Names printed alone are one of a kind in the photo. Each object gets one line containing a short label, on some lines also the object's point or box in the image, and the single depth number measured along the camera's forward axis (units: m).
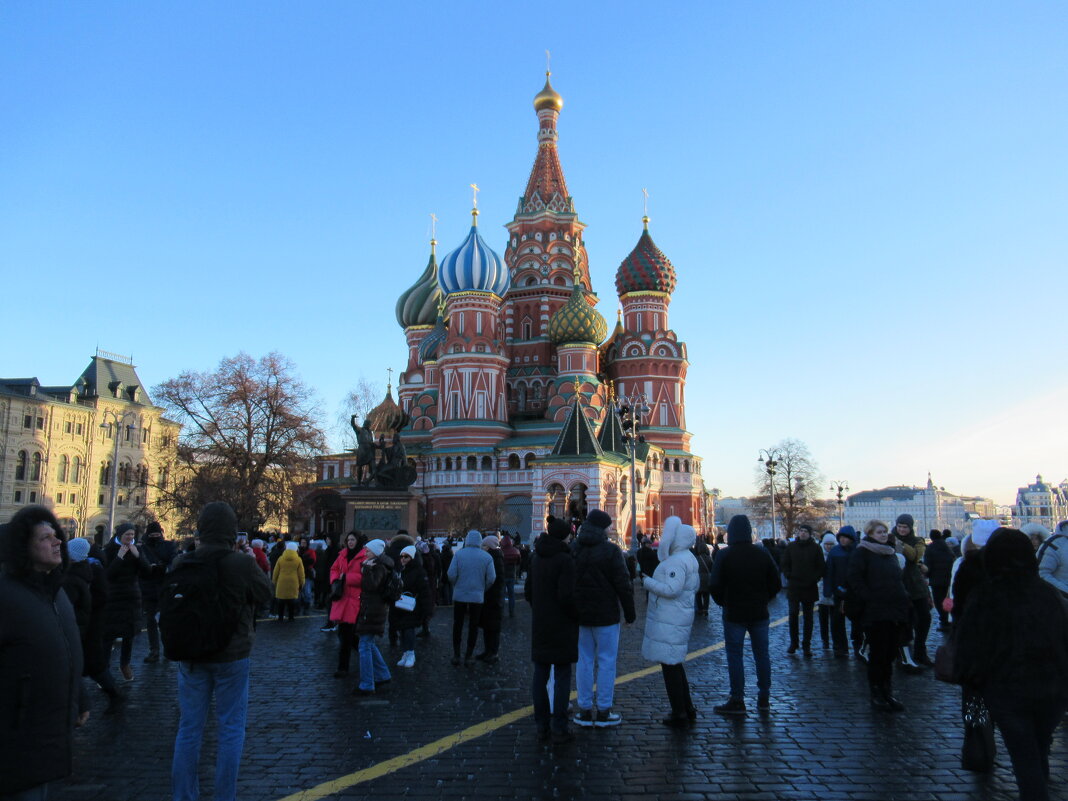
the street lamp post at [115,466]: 30.75
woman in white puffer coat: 7.17
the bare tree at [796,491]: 57.68
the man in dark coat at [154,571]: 11.41
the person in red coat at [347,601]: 9.58
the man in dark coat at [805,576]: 11.28
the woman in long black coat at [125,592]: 9.58
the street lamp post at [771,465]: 39.73
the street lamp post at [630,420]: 26.28
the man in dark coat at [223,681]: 4.92
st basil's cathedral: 47.81
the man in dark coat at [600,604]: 7.22
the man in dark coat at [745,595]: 7.91
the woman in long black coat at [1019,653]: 4.44
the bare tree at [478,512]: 44.62
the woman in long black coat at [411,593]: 10.55
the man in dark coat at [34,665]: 3.35
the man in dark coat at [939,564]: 12.35
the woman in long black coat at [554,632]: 6.84
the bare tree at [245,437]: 38.62
